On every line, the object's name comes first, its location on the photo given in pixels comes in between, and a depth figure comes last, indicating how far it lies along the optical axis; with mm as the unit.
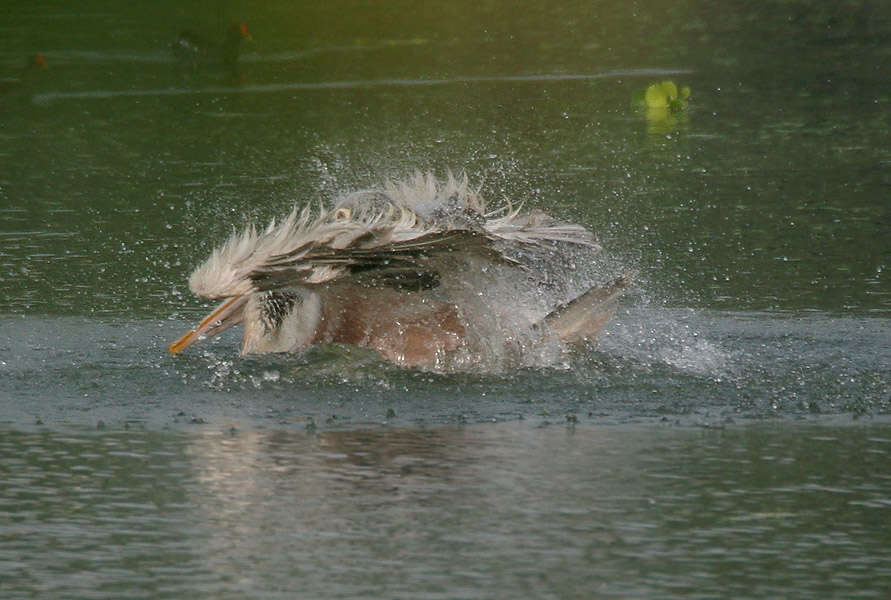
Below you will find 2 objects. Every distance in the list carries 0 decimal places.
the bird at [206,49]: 47000
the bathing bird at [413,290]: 18469
